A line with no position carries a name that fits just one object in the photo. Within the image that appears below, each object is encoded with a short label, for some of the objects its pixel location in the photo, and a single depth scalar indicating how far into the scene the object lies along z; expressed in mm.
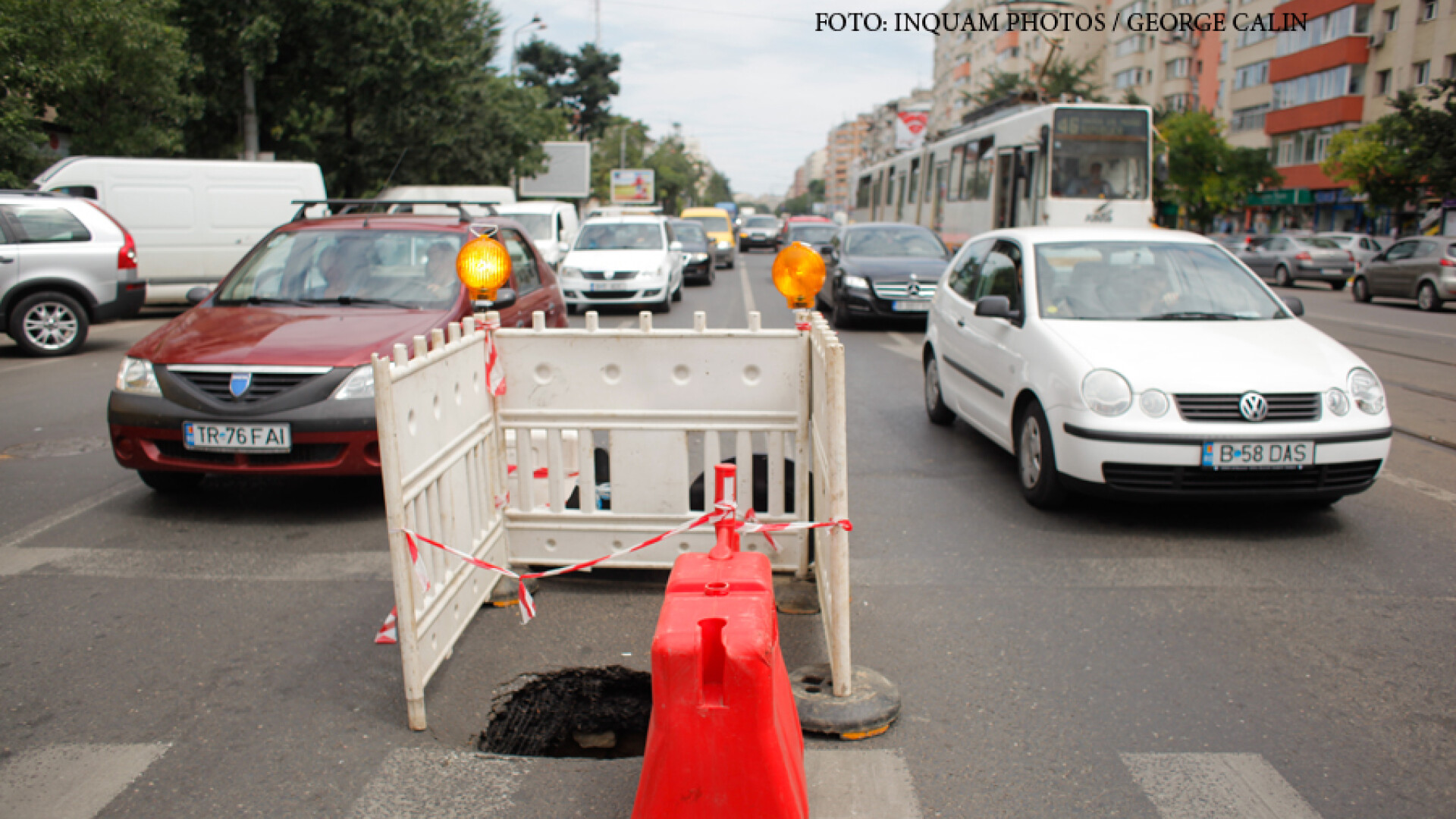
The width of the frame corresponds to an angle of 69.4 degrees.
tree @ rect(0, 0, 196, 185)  18234
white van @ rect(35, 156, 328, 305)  16781
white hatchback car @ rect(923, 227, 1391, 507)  5172
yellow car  34094
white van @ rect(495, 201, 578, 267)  21172
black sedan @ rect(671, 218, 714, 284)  24750
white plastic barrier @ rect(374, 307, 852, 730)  4238
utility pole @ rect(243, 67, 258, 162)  25578
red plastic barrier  2455
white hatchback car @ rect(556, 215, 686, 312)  17406
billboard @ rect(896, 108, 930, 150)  66375
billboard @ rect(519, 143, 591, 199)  51094
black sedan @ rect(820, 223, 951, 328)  15039
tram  18141
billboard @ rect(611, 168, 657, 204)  76125
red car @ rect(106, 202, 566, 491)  5383
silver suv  12438
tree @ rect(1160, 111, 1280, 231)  45688
